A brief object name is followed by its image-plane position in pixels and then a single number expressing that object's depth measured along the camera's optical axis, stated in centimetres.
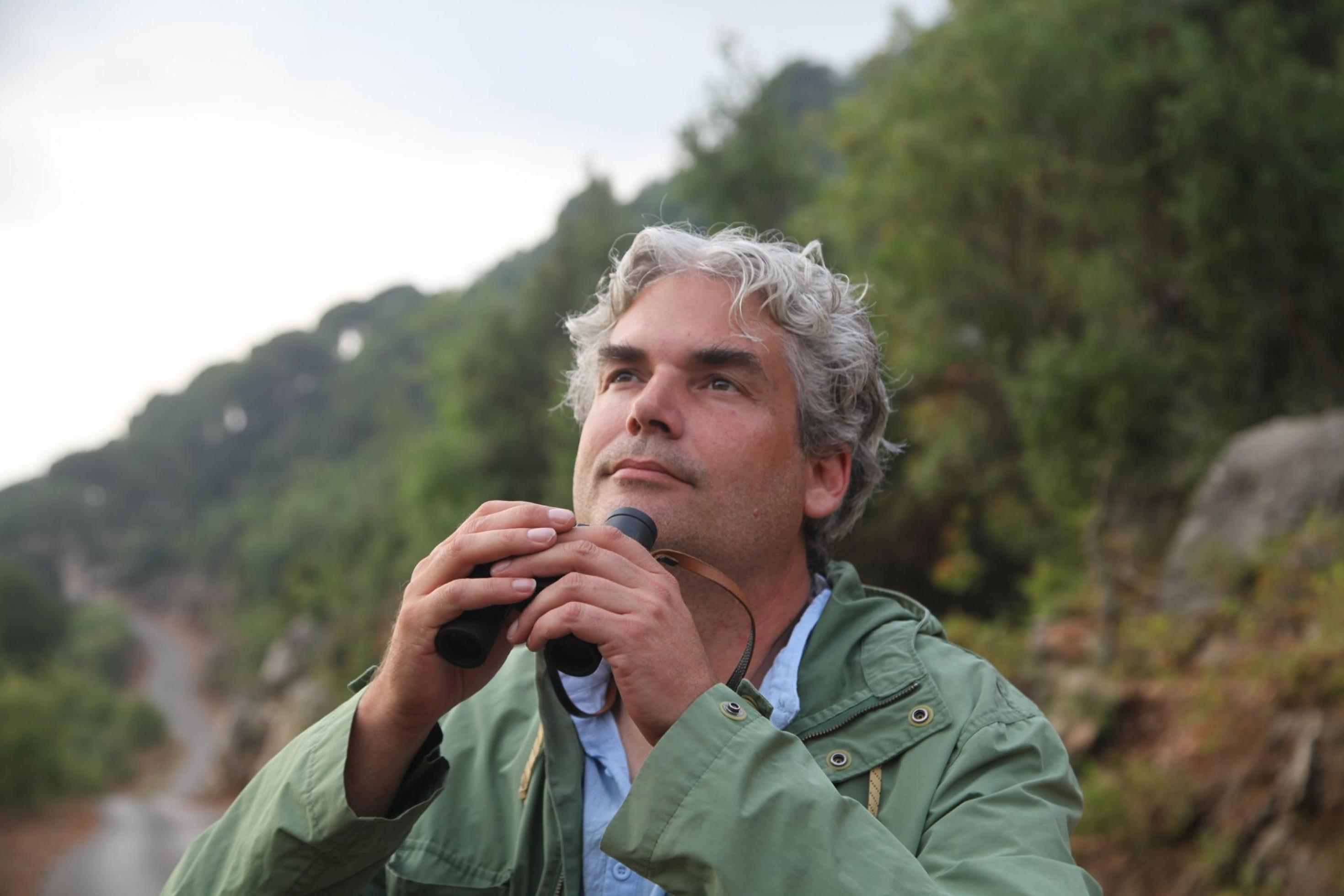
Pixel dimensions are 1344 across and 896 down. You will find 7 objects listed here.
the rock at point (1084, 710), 717
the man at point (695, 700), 149
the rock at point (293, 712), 2562
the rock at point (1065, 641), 866
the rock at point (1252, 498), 815
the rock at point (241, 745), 3022
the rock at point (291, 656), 3241
